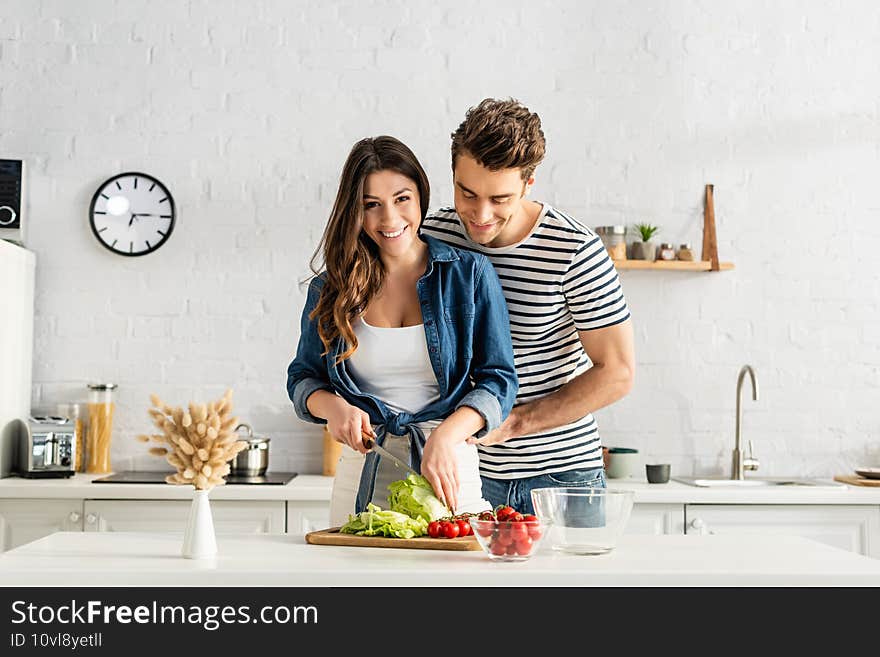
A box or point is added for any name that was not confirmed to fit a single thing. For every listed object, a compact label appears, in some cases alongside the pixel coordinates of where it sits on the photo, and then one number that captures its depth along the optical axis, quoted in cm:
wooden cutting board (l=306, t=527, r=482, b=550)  173
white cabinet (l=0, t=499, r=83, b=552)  332
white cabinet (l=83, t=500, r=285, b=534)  331
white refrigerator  356
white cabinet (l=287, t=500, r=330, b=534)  334
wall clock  387
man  222
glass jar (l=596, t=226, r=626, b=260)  382
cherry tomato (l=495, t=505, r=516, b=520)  167
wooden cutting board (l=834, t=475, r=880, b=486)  361
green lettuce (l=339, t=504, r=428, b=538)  179
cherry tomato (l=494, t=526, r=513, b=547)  161
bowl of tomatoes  160
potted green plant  384
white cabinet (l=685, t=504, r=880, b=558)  339
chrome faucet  382
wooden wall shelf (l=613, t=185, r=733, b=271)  383
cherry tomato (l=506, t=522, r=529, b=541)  160
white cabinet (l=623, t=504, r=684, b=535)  338
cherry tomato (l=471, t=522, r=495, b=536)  162
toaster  350
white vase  164
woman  202
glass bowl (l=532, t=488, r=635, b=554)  168
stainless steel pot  354
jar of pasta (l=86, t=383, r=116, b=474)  372
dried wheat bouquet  169
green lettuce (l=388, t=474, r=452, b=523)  186
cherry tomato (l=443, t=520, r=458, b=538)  177
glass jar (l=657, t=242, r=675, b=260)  386
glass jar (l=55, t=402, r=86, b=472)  374
